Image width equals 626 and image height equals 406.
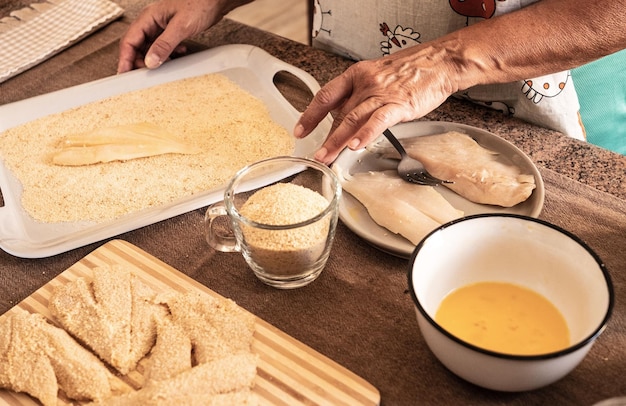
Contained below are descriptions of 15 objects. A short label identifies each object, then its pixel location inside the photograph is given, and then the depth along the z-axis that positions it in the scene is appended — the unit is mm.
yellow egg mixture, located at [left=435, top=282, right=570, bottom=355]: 839
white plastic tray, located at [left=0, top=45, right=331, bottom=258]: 1147
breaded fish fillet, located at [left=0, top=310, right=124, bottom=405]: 847
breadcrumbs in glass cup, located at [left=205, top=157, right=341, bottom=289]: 968
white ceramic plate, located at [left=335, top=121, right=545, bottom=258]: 1084
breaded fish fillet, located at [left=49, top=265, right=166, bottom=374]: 889
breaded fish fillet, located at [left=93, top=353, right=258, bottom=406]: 793
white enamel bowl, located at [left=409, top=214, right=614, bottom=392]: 779
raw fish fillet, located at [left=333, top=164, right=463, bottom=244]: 1080
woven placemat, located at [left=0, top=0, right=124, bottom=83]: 1733
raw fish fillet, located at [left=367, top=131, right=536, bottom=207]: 1137
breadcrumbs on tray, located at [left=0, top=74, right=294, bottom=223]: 1250
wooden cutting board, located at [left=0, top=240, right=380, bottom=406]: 843
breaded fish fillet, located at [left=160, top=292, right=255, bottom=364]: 875
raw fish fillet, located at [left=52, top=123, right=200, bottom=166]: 1343
